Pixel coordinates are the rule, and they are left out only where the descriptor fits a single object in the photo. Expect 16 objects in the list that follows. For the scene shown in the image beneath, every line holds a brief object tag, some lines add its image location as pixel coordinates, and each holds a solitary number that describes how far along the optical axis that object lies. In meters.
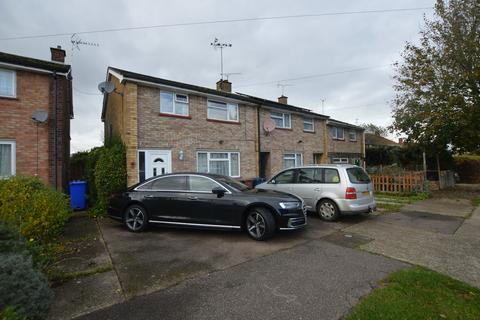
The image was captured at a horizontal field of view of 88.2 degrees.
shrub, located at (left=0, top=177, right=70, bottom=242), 4.29
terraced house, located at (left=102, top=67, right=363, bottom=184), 9.44
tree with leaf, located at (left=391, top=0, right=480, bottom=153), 12.26
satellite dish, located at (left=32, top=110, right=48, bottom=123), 8.66
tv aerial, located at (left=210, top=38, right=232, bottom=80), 15.41
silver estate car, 7.20
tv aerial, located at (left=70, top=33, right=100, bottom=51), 11.84
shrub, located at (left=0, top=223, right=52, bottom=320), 2.13
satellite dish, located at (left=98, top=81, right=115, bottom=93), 9.78
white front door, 9.56
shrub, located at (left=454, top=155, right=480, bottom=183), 21.25
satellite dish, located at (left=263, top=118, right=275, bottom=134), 13.77
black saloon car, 5.59
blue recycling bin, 9.12
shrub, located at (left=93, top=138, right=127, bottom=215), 8.52
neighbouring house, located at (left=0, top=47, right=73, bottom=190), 8.38
